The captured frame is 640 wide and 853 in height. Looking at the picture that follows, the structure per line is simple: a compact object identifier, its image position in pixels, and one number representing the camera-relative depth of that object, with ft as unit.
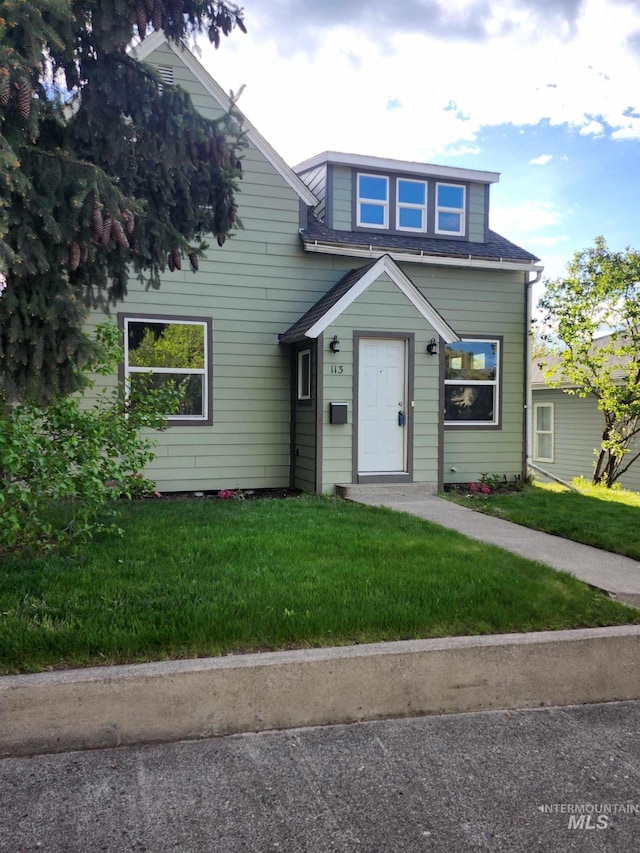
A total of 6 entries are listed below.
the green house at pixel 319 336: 30.30
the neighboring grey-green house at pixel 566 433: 57.26
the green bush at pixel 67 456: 15.26
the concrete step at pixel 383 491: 29.40
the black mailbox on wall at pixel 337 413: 29.71
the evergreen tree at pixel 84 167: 11.69
